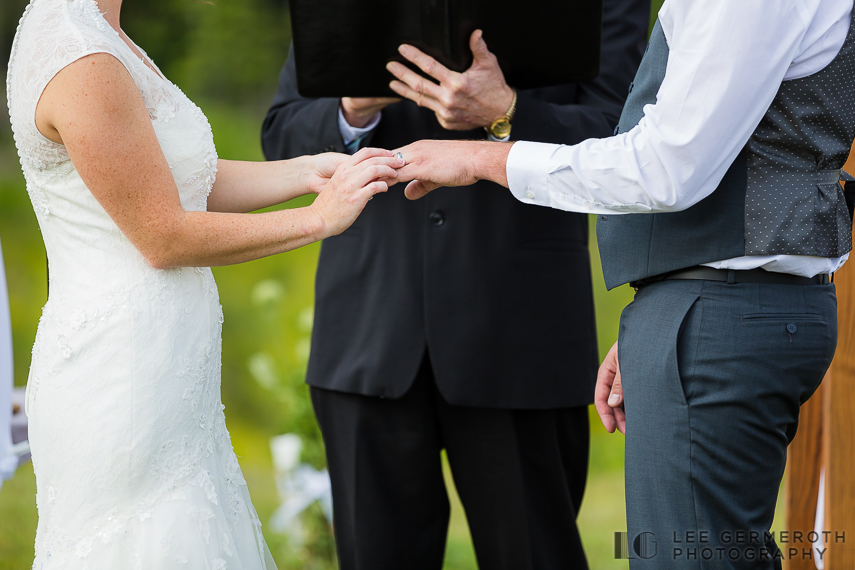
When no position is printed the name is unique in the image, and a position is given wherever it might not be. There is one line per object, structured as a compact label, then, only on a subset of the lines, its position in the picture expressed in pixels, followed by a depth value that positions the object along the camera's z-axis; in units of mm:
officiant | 4741
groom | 4256
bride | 4335
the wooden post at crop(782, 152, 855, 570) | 4810
